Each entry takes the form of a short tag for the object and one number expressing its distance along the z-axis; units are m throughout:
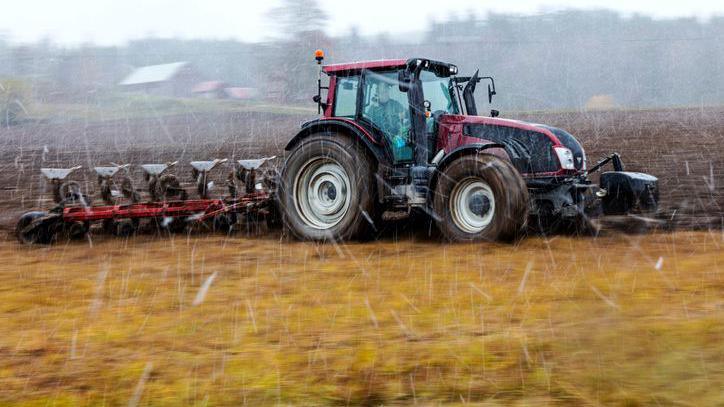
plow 18.03
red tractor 15.69
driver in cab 17.00
